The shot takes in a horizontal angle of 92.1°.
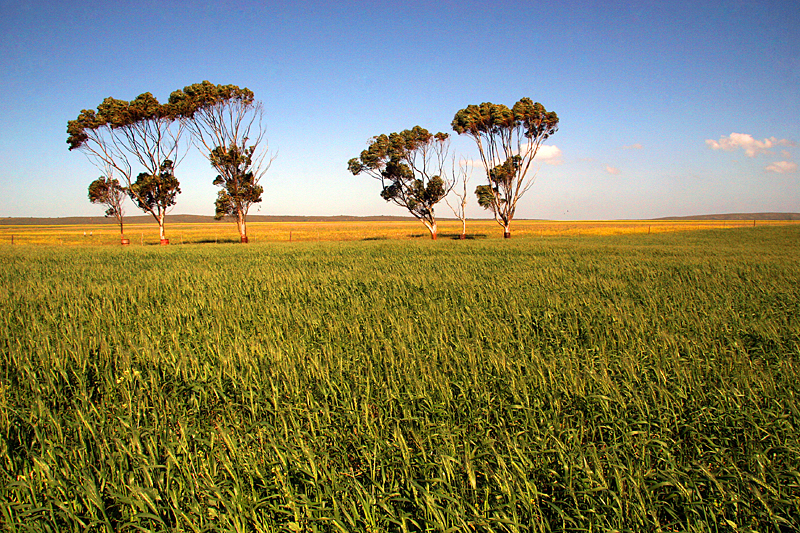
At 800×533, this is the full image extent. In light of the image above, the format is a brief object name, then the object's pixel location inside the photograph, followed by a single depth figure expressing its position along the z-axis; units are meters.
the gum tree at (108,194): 49.00
